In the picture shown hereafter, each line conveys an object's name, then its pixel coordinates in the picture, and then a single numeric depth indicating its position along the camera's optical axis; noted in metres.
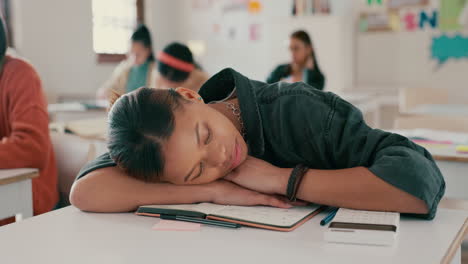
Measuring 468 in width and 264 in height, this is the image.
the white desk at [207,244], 0.87
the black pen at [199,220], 1.05
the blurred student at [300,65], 5.27
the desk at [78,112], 4.45
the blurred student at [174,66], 3.82
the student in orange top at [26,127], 1.90
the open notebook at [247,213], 1.03
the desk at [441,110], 4.02
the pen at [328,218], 1.05
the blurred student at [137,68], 5.19
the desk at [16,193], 1.65
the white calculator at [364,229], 0.92
